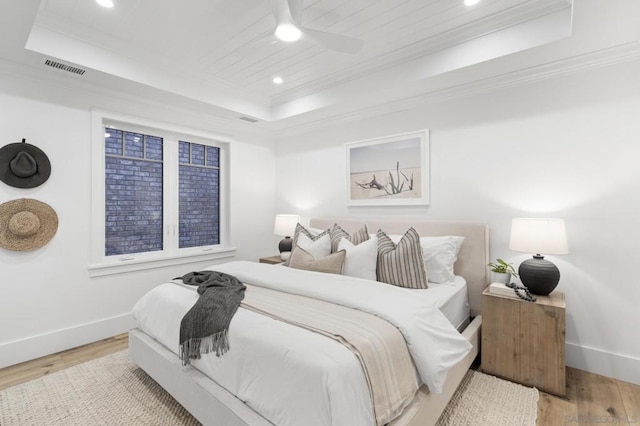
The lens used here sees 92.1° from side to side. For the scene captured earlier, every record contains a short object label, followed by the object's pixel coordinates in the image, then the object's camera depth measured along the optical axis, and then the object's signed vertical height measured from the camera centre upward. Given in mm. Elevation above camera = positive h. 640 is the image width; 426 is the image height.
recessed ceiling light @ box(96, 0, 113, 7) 2129 +1419
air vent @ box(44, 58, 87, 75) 2498 +1163
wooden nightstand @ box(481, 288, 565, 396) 2172 -965
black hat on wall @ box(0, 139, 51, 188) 2547 +342
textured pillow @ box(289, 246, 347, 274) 2709 -490
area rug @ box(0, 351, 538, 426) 1938 -1339
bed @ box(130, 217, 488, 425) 1522 -982
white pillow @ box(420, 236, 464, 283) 2734 -429
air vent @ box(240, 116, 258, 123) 3929 +1146
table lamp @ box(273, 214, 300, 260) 4125 -279
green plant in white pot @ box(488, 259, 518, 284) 2629 -536
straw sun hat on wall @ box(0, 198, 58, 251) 2541 -157
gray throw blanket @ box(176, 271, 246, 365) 1755 -689
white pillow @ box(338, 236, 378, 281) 2705 -461
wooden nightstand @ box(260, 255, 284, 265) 4002 -688
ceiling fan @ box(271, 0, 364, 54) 1854 +1137
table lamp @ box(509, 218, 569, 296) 2318 -281
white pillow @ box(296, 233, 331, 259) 3117 -384
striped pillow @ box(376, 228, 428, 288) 2590 -471
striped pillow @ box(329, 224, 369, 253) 3154 -290
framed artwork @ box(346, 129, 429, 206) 3352 +449
